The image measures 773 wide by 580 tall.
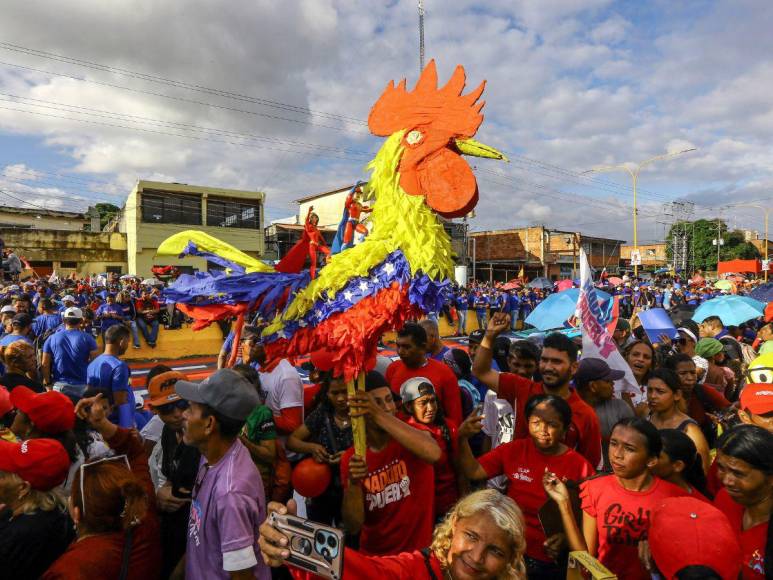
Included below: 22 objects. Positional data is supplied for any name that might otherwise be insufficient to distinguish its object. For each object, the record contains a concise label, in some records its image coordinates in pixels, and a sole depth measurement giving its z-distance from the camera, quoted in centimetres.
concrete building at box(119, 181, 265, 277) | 2303
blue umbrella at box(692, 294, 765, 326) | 647
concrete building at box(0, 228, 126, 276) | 2541
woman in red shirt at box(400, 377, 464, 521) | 228
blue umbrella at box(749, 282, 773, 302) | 847
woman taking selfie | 123
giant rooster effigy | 195
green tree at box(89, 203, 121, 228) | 3706
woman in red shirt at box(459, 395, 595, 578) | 202
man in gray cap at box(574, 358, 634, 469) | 286
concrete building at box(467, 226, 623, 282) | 3838
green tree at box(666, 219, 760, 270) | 4884
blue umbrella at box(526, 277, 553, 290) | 1998
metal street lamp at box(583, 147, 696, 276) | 1872
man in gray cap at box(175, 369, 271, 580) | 152
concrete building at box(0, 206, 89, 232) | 3497
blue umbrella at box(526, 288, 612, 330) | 703
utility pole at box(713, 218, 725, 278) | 4355
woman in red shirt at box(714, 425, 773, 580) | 161
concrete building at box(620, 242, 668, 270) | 5300
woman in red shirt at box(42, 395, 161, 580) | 151
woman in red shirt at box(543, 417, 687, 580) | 179
